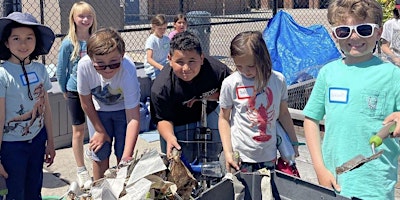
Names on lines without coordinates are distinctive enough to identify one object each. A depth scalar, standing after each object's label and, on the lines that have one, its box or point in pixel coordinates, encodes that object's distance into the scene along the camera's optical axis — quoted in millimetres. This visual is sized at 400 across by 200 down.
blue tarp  6664
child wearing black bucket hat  3205
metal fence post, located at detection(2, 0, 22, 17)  5297
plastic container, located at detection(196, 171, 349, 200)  2012
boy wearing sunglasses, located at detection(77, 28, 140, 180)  3205
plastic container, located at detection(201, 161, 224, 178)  2600
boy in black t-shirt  2963
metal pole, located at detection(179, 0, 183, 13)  8897
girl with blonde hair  4566
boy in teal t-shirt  2375
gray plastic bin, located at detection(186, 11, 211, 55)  10352
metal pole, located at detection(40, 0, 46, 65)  7193
